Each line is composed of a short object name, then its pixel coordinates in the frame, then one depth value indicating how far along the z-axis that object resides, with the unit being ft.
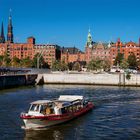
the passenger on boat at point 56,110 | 115.40
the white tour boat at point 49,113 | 107.35
